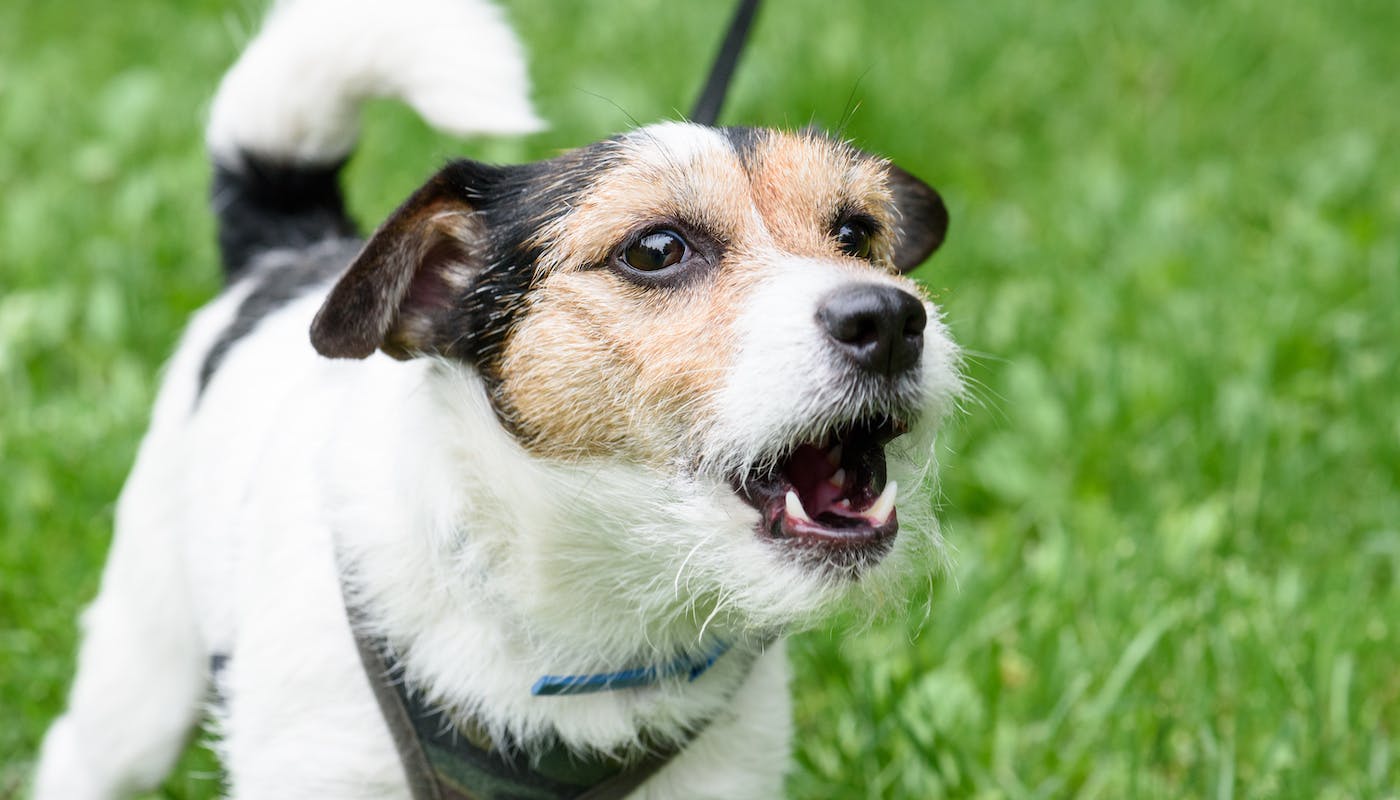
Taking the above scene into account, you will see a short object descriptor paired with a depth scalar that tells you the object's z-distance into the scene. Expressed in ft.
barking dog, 7.06
